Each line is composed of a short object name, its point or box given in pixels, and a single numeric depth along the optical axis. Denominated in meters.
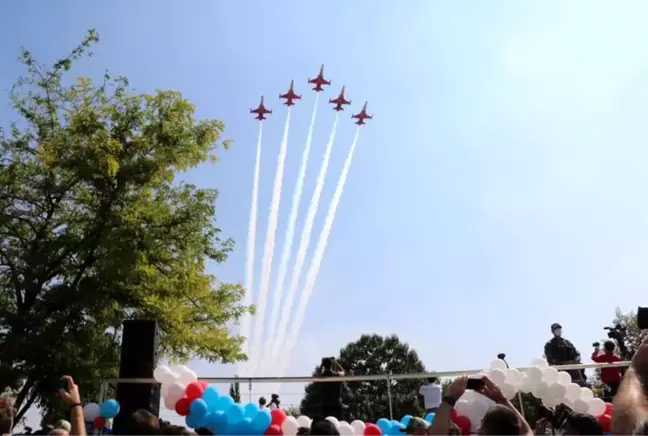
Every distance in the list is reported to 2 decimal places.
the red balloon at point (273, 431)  8.20
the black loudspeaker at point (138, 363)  8.06
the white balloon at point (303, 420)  8.81
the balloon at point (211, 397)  8.12
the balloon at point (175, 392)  8.09
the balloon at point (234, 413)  8.02
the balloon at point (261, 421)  8.10
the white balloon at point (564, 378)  9.21
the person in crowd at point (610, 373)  10.96
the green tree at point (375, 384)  40.19
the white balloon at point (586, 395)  9.04
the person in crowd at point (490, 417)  3.35
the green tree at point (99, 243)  17.72
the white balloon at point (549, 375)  9.09
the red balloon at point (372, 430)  8.59
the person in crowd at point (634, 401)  2.10
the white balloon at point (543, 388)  9.07
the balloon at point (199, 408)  7.97
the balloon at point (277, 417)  8.40
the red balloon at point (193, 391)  8.18
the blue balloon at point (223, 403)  8.12
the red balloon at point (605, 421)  8.83
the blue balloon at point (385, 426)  8.60
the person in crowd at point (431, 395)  10.05
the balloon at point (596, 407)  8.95
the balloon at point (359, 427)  8.70
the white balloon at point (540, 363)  9.34
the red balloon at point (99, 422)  8.12
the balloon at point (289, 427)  8.23
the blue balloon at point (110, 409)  7.92
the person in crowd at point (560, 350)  12.23
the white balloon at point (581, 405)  8.93
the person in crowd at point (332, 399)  10.07
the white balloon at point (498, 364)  9.39
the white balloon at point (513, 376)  8.90
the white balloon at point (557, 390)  9.05
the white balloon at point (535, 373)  9.05
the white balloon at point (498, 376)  8.77
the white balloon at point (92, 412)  8.05
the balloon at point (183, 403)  8.16
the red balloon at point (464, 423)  7.82
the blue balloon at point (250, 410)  8.20
